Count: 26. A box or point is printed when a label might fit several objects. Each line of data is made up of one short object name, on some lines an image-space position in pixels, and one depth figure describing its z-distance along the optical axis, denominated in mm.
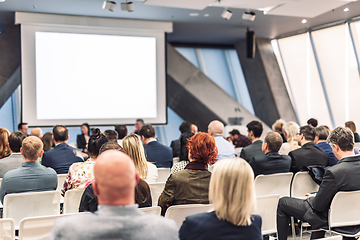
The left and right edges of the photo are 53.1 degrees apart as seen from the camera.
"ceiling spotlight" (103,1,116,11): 7242
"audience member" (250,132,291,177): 3984
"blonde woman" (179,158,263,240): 1688
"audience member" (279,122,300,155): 5348
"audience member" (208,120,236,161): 4785
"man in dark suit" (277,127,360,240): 2941
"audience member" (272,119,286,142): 6993
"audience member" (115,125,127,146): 6176
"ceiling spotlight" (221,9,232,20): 7923
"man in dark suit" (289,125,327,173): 4254
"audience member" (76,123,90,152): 8445
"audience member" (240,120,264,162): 4652
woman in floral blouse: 3186
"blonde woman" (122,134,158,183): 3197
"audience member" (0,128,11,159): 4359
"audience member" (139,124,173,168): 4820
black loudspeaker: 9945
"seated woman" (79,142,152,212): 2556
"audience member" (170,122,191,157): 5902
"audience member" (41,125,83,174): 4285
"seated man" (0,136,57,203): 3113
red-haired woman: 2697
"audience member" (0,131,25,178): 3891
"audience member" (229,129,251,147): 7273
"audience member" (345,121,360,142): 6359
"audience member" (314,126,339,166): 4555
